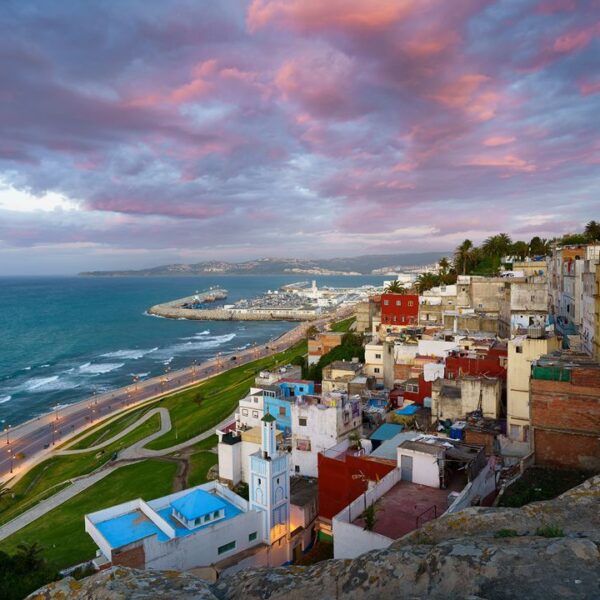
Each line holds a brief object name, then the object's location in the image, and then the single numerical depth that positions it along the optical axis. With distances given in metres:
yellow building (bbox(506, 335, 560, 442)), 29.88
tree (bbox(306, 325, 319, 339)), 106.59
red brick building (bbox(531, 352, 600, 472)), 21.71
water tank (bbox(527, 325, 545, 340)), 32.16
